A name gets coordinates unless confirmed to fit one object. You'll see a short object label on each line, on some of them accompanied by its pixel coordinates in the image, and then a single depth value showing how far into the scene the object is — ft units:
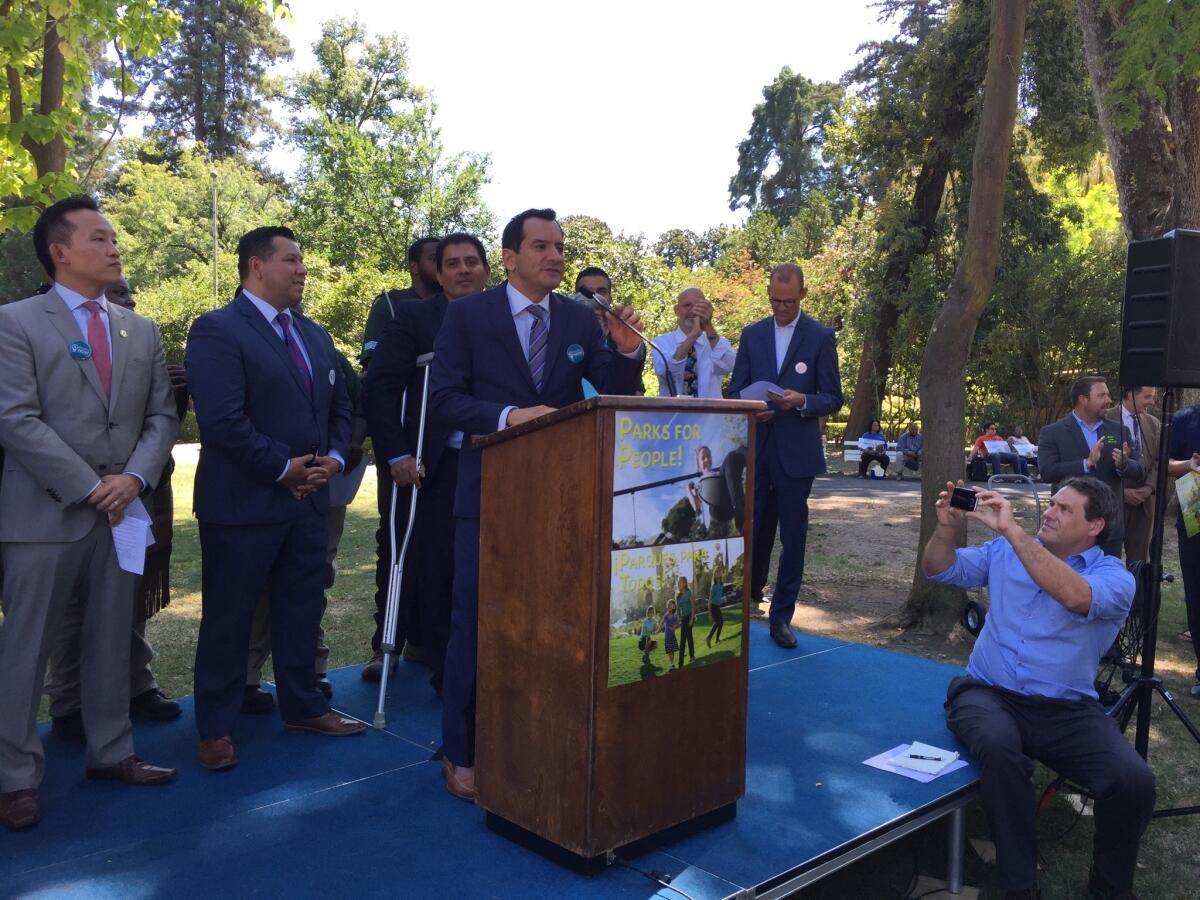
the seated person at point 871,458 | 69.97
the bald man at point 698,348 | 18.65
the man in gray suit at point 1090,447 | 23.06
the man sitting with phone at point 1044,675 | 11.66
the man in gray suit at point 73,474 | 11.10
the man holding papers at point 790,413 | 19.06
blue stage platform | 9.48
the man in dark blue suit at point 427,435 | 15.06
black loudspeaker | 14.14
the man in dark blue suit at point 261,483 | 12.47
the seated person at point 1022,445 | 64.28
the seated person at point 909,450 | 72.19
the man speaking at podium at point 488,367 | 11.44
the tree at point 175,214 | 135.74
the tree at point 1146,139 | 33.26
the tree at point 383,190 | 95.86
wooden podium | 9.26
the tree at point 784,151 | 173.06
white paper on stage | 12.59
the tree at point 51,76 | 24.62
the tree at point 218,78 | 147.95
